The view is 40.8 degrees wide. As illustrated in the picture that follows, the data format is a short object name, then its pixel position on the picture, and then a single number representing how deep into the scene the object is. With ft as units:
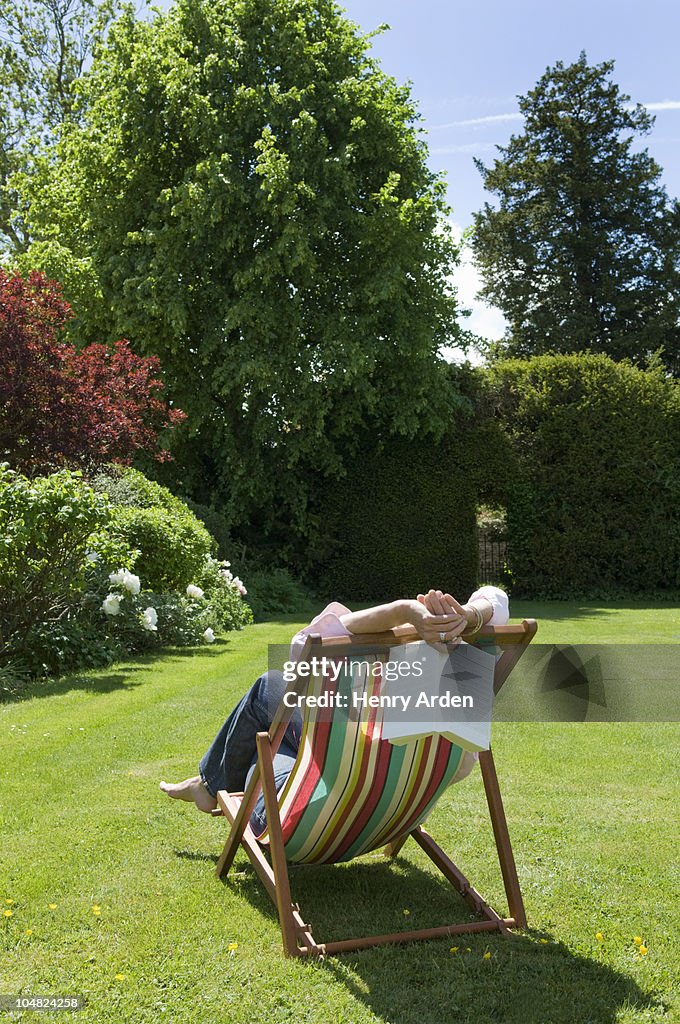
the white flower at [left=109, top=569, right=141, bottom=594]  26.73
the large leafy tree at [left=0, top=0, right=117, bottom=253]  79.71
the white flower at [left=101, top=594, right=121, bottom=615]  26.43
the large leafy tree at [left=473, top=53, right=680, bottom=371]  95.35
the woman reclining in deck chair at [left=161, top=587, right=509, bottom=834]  8.87
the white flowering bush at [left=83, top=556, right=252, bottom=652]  27.89
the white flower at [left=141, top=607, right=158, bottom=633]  28.04
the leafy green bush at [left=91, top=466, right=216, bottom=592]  31.91
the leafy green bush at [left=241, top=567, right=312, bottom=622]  47.76
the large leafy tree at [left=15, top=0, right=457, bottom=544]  50.88
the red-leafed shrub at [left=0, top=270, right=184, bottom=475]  34.68
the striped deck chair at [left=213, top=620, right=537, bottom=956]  9.19
